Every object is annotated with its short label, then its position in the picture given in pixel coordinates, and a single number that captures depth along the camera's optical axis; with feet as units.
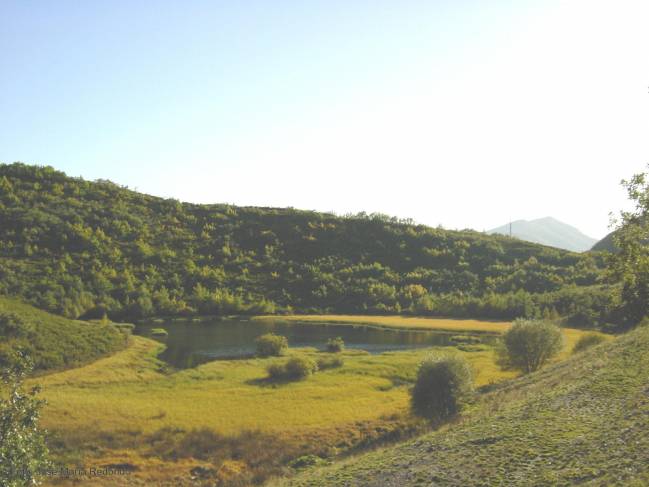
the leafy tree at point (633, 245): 96.07
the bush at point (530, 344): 219.00
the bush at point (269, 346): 271.47
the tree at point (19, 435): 69.85
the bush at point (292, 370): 221.29
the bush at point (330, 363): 243.52
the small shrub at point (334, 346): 289.33
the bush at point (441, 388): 161.17
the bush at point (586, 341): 238.23
